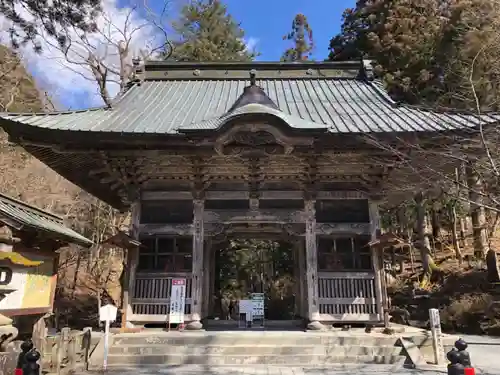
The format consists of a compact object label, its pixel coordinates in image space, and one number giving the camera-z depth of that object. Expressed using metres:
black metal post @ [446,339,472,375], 3.07
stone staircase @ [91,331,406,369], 6.98
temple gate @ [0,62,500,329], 7.77
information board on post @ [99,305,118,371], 6.59
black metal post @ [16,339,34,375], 3.42
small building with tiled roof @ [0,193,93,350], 5.06
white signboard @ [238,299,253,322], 10.04
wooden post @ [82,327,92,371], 6.72
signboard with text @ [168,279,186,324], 8.20
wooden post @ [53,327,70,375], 5.88
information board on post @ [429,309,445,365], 6.88
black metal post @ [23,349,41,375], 3.36
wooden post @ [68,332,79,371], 6.29
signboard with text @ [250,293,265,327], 10.07
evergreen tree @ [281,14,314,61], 36.97
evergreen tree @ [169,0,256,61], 28.08
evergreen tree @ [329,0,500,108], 13.99
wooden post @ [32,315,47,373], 5.77
